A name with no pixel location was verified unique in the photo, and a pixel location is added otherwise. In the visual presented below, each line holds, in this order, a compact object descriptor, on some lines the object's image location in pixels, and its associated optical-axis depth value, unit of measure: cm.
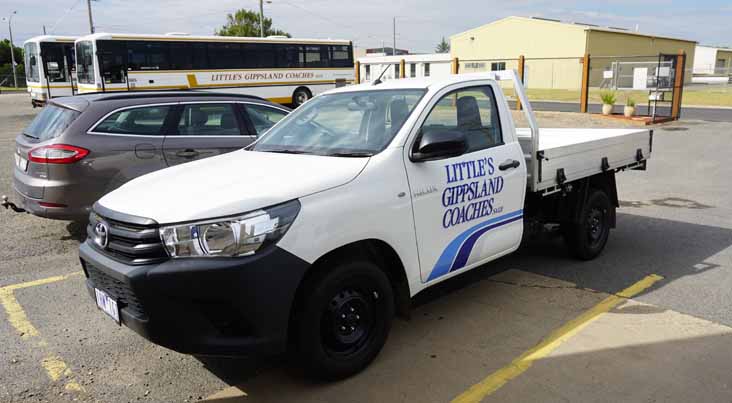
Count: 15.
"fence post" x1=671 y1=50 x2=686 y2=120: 2139
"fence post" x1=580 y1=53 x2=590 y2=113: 2319
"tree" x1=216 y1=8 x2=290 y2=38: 5684
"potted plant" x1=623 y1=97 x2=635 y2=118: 2209
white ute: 305
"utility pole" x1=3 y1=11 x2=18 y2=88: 5568
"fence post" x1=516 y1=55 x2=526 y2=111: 2364
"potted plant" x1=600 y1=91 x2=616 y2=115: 2292
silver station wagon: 598
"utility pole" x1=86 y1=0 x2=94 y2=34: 4559
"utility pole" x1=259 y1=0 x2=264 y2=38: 4857
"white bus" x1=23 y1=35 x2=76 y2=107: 2375
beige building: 5169
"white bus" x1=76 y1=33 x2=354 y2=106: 2059
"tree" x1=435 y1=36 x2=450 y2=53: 14738
